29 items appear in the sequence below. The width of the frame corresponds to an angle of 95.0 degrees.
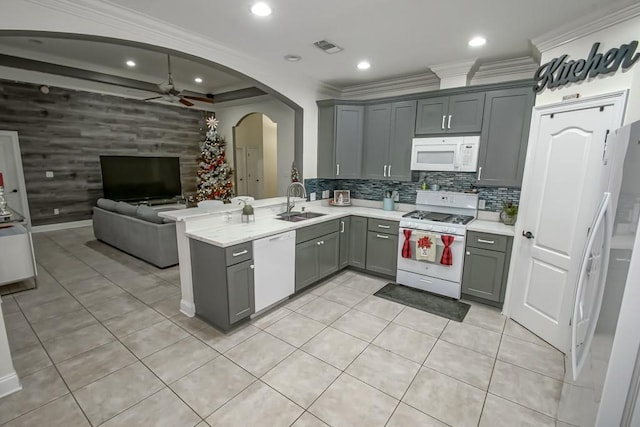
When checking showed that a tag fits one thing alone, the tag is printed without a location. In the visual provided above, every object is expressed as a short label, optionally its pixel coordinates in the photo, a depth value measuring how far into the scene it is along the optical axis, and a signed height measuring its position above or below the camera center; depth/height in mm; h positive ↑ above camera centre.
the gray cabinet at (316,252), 3457 -1068
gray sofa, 4230 -1062
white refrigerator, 969 -521
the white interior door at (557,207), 2365 -312
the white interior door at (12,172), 5270 -212
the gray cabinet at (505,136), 3184 +385
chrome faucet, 3812 -412
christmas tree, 7195 -132
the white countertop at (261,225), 2717 -650
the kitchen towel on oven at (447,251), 3371 -932
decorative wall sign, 2186 +874
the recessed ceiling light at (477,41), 2855 +1268
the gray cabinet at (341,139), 4332 +414
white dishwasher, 2930 -1067
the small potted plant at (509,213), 3418 -496
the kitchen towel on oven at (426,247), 3485 -922
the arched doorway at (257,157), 8148 +236
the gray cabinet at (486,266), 3191 -1067
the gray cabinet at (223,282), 2629 -1086
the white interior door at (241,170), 8008 -133
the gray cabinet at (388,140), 4008 +393
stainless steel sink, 3719 -652
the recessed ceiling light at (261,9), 2344 +1268
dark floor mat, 3212 -1536
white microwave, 3553 +197
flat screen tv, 6371 -330
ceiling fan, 4488 +1116
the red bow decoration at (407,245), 3677 -949
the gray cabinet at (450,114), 3473 +679
